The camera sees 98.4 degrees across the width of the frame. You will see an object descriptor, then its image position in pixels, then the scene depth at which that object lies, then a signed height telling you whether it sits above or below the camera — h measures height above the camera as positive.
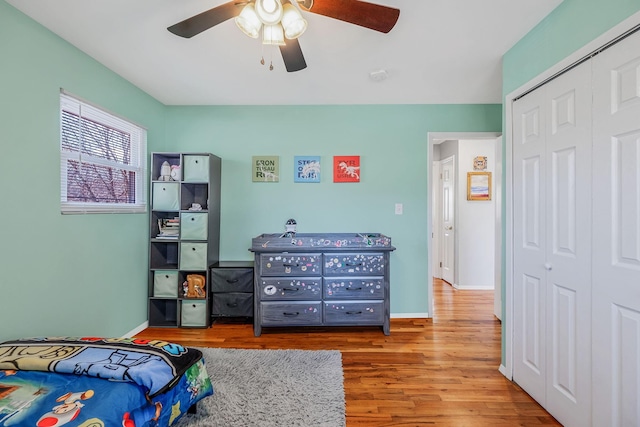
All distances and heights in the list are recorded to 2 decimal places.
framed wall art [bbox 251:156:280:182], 3.21 +0.52
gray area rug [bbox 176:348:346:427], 1.62 -1.20
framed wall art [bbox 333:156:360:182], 3.20 +0.51
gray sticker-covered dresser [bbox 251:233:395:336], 2.72 -0.69
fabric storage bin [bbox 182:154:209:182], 2.93 +0.47
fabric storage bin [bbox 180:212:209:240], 2.92 -0.14
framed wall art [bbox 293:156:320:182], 3.21 +0.53
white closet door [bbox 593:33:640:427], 1.24 -0.10
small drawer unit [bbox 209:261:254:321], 2.92 -0.82
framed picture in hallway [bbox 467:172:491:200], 4.30 +0.42
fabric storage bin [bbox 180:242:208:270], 2.91 -0.46
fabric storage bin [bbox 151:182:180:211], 2.95 +0.17
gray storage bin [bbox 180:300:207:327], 2.92 -1.06
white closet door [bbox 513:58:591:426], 1.48 -0.20
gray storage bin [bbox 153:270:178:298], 2.93 -0.76
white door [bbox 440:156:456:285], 4.48 -0.10
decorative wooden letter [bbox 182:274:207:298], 2.92 -0.79
